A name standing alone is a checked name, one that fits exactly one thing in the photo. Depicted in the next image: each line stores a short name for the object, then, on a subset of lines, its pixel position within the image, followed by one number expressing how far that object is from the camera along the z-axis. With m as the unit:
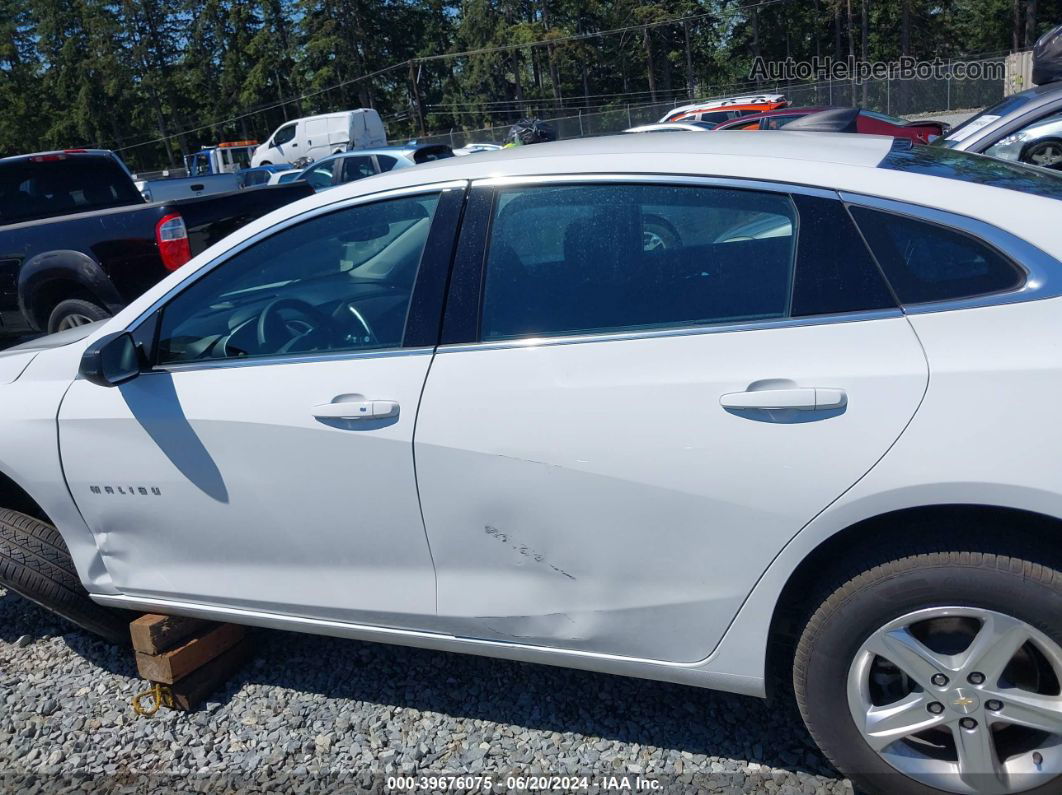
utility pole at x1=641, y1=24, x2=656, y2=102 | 58.05
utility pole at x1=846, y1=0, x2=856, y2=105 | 52.65
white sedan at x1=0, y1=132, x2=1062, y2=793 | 2.01
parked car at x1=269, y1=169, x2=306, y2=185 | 20.88
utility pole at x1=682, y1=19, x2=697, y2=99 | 57.53
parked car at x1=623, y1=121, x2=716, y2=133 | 21.67
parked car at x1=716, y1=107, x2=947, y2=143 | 13.57
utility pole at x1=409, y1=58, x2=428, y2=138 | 49.60
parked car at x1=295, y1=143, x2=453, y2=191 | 17.86
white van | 31.48
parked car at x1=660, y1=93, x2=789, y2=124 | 28.55
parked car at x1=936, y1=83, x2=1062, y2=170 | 6.54
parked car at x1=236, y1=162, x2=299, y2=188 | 23.78
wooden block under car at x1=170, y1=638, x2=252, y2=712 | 3.04
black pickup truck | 6.10
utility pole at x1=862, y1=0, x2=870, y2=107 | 54.62
